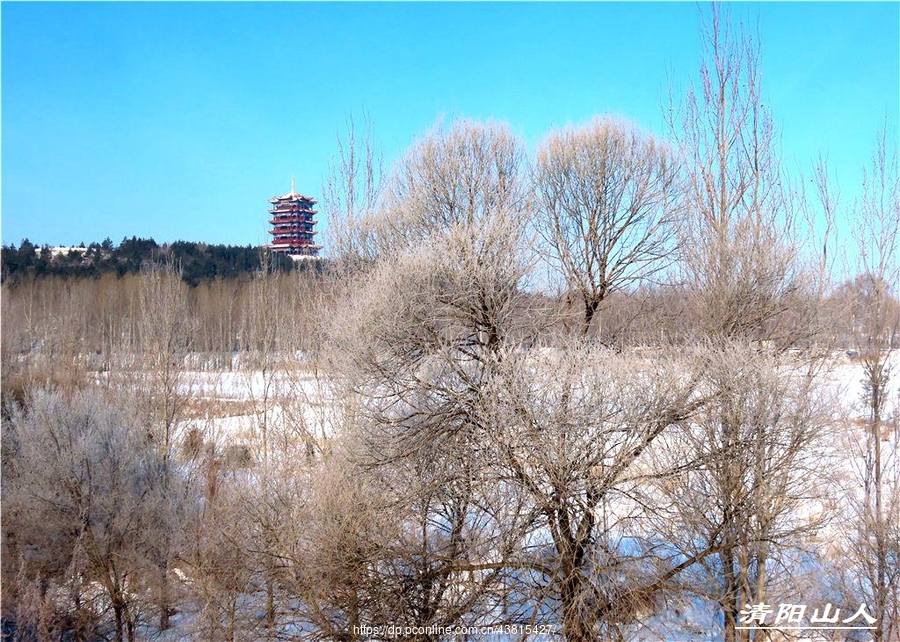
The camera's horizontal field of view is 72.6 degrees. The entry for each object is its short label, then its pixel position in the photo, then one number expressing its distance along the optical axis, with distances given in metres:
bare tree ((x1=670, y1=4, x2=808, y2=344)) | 9.30
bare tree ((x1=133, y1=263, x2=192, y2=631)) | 16.67
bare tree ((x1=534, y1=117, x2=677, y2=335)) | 10.73
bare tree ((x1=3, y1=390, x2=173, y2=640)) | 12.05
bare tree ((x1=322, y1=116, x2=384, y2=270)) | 12.07
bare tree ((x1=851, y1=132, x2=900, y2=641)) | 9.99
